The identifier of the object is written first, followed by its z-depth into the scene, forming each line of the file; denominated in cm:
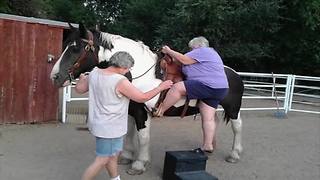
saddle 509
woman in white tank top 389
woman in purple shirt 493
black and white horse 473
